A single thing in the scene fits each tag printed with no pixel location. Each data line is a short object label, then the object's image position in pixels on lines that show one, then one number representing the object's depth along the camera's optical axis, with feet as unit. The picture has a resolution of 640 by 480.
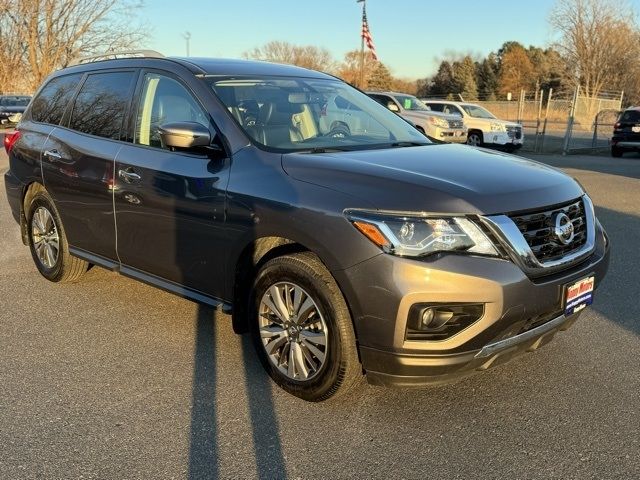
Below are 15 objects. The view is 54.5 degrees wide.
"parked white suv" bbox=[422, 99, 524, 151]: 66.39
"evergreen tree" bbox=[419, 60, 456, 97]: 252.01
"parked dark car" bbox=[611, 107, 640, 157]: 64.39
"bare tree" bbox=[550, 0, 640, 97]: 169.58
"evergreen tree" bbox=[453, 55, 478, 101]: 245.65
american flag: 105.60
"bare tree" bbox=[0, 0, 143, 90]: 107.65
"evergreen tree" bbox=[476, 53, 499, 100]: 254.06
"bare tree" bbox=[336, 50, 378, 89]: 203.95
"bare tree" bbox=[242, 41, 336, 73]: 241.96
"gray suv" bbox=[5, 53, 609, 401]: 9.43
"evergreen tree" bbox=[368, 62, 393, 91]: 231.79
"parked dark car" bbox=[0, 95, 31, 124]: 95.14
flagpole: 109.91
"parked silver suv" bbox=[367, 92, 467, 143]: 57.82
